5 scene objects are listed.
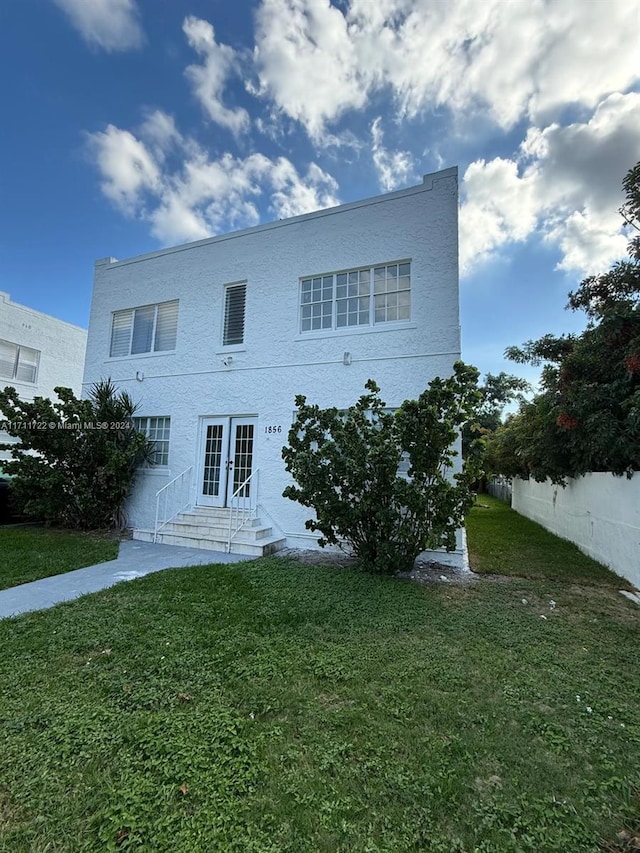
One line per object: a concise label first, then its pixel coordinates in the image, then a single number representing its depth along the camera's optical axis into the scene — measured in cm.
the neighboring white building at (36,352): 1700
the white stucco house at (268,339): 852
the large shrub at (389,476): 652
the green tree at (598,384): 738
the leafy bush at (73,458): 947
